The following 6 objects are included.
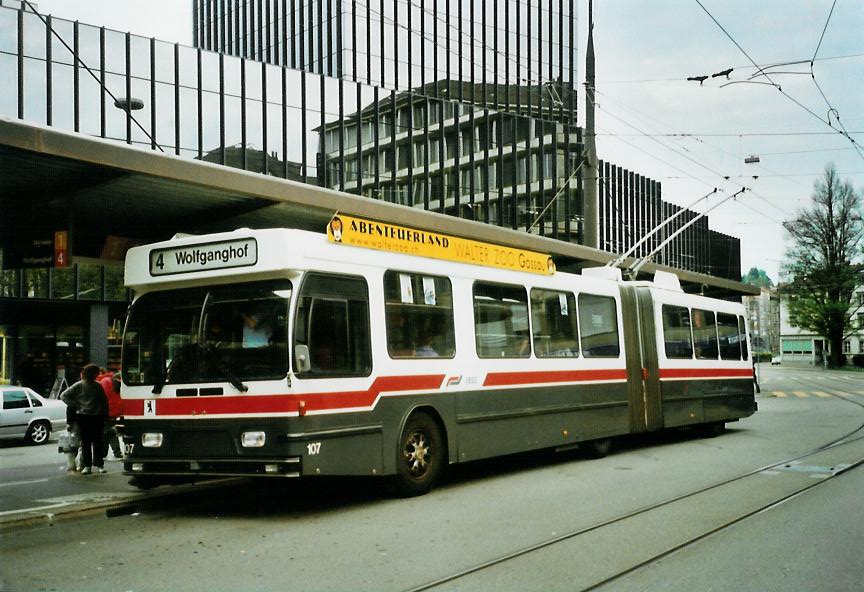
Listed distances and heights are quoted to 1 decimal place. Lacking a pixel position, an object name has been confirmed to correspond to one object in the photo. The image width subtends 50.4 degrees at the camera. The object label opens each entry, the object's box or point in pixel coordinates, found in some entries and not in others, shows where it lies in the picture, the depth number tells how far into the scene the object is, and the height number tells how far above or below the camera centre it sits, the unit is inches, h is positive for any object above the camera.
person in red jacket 554.3 -9.8
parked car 818.8 -17.5
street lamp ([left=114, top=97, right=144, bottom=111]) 1365.7 +429.7
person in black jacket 504.4 -8.3
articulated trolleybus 355.6 +11.6
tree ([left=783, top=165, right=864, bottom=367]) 2878.9 +349.5
